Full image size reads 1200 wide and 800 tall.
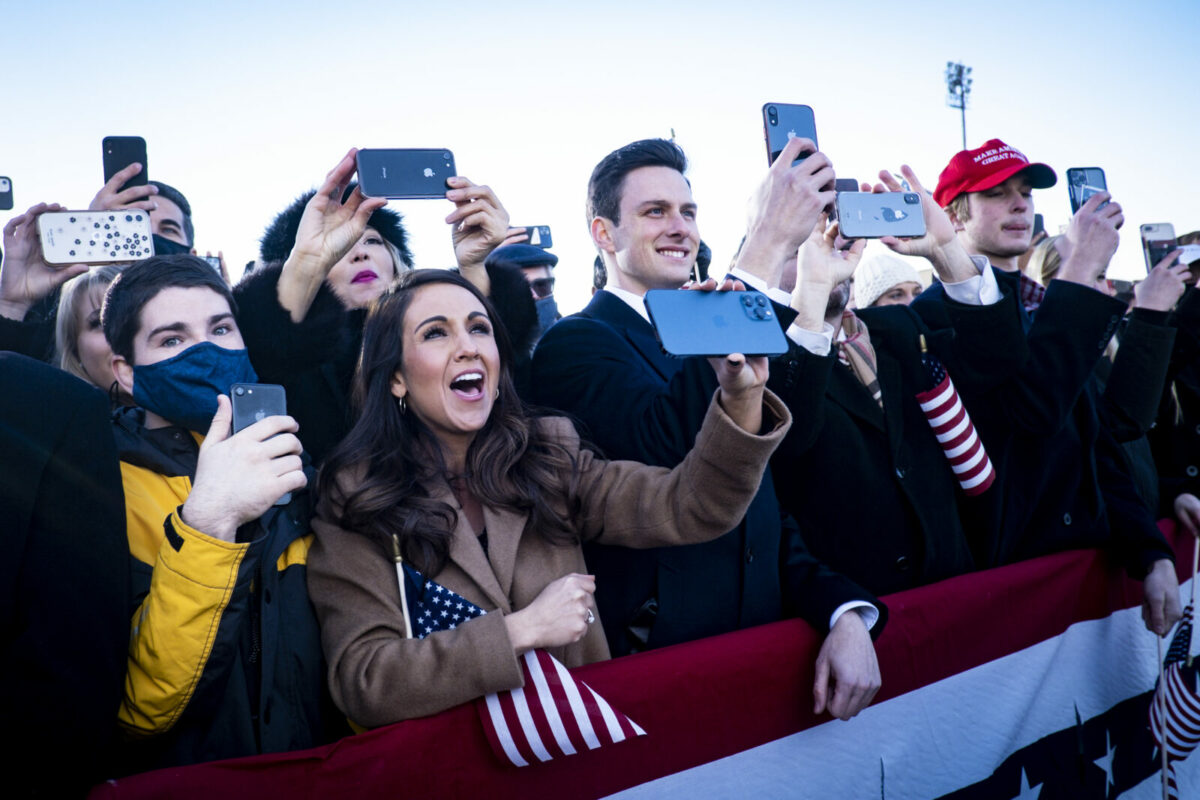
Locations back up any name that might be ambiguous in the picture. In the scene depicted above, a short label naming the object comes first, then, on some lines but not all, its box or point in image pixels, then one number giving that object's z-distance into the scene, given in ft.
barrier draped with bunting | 6.50
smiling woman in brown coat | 6.77
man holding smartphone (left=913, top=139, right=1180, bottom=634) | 11.38
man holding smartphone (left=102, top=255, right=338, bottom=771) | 6.25
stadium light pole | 140.56
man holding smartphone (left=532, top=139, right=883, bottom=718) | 8.38
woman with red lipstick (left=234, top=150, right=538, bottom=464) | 9.86
